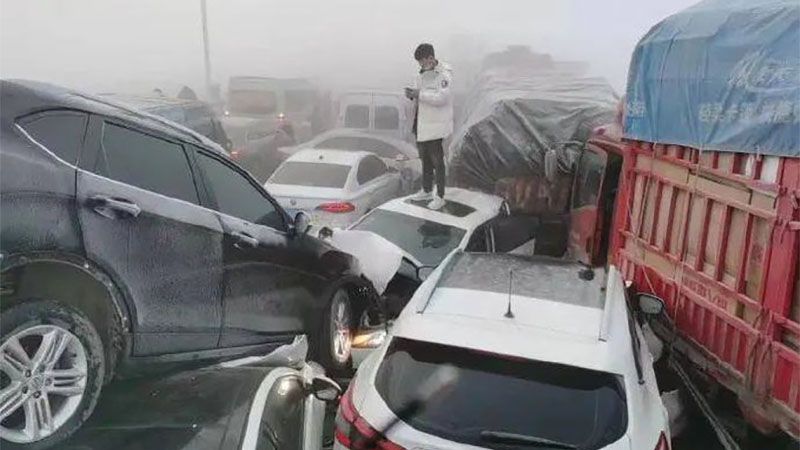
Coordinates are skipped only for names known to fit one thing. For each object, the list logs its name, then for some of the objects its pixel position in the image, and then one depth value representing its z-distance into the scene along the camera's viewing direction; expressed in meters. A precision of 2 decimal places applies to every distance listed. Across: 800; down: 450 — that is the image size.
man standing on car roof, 8.88
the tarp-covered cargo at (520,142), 10.01
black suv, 3.20
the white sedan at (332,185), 9.30
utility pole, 19.17
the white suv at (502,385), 3.14
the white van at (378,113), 14.85
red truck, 4.29
